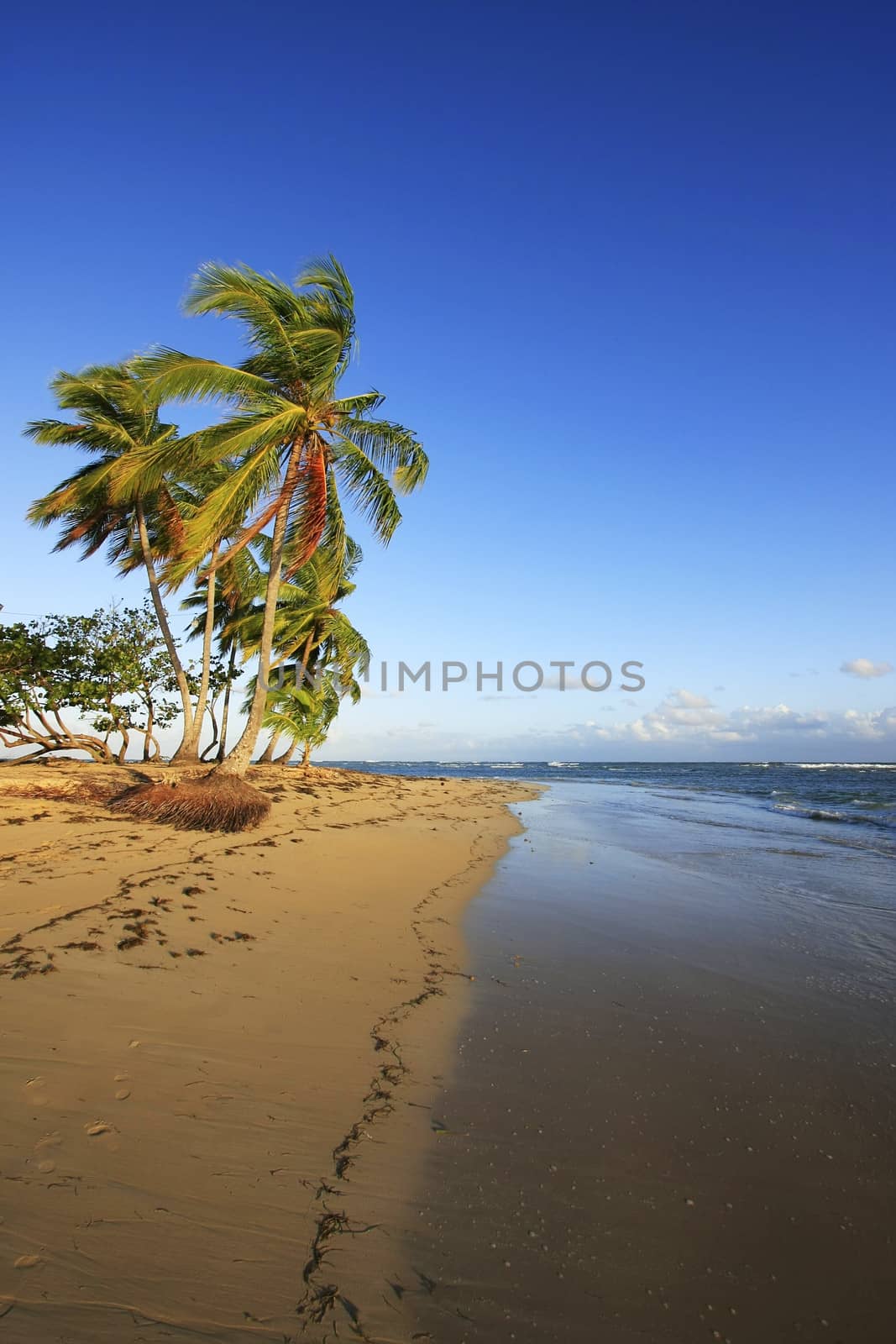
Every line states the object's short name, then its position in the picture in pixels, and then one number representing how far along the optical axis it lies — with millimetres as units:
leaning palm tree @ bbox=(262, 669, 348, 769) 19812
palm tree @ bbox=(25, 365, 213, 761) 17750
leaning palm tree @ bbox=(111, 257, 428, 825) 11891
